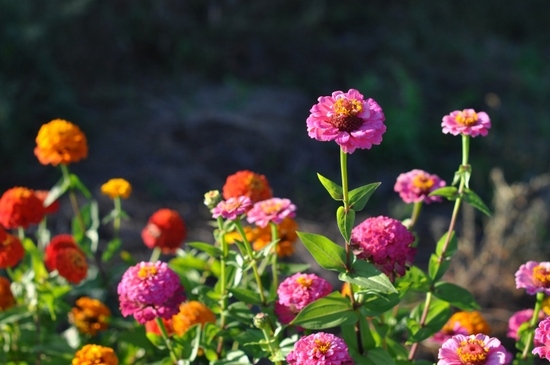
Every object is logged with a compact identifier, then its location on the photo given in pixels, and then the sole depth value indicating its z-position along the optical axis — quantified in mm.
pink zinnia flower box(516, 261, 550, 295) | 1712
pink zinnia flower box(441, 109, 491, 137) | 1708
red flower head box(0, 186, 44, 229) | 1877
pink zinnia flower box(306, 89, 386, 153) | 1599
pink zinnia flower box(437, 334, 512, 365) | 1570
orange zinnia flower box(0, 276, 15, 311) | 1884
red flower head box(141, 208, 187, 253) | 1936
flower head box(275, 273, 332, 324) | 1708
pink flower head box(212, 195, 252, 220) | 1691
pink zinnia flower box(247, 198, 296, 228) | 1739
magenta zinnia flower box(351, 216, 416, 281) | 1678
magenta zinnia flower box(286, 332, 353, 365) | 1609
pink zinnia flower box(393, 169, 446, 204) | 1790
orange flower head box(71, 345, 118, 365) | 1699
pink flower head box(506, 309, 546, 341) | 1833
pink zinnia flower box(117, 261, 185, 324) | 1704
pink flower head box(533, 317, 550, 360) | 1593
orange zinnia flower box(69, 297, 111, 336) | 1902
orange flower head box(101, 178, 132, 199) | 1935
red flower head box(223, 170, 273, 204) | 1818
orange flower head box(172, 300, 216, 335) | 1793
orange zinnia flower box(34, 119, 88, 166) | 1898
